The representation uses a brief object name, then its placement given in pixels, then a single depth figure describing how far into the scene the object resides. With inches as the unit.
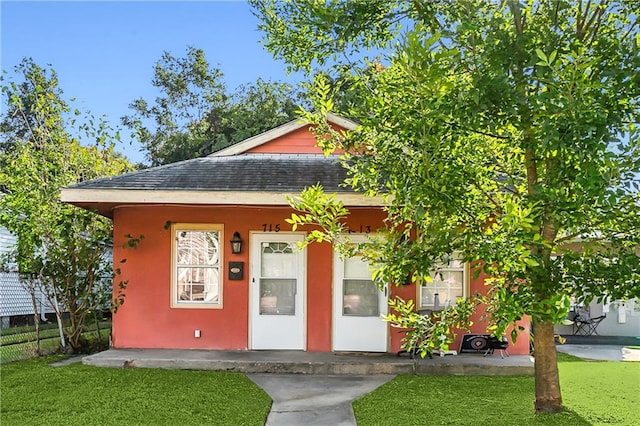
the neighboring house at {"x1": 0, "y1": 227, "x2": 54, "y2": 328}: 547.2
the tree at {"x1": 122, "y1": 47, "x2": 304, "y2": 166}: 952.3
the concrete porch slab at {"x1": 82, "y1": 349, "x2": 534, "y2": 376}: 313.9
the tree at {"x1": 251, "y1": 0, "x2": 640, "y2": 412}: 157.9
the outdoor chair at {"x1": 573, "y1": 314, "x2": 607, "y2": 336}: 553.9
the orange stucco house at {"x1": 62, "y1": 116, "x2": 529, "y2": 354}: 353.1
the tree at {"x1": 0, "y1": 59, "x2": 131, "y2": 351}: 364.2
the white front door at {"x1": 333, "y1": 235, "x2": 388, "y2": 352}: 350.9
